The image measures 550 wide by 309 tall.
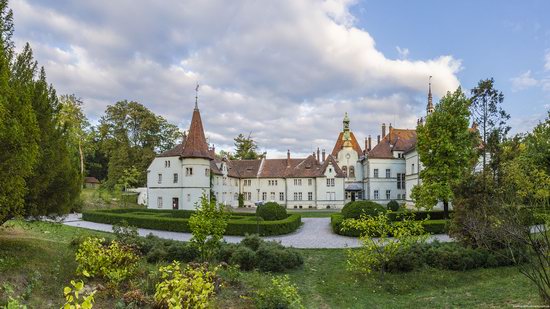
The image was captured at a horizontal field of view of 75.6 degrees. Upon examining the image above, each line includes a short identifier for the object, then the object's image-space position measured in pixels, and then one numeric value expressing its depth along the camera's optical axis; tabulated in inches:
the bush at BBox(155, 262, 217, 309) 227.8
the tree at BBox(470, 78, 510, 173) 890.7
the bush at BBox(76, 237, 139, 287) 339.0
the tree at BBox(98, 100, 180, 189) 2010.3
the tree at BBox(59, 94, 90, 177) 1824.7
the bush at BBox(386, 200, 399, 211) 1388.5
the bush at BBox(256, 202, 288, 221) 1041.5
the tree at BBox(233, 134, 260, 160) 2760.8
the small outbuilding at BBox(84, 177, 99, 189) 2565.5
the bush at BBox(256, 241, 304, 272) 497.4
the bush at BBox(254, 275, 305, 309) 276.4
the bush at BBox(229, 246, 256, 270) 498.6
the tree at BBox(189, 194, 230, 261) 441.1
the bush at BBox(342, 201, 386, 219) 907.4
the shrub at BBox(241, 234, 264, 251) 559.8
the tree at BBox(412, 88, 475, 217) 970.7
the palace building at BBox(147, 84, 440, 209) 1485.0
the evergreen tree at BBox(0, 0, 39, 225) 305.3
